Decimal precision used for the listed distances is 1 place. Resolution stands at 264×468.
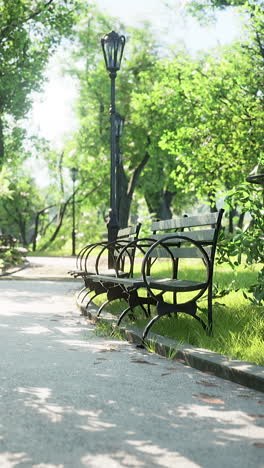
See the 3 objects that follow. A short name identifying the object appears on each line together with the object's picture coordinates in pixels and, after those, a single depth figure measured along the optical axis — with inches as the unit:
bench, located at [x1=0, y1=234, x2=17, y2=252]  933.8
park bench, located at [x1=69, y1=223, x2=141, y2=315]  343.0
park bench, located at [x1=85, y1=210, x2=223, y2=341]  245.1
